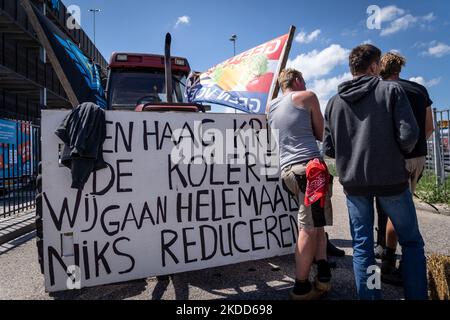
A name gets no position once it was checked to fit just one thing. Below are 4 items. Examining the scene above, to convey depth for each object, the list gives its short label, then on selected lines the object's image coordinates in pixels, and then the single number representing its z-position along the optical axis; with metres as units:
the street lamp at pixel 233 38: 24.03
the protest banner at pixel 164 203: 2.97
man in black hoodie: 2.34
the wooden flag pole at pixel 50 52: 3.53
